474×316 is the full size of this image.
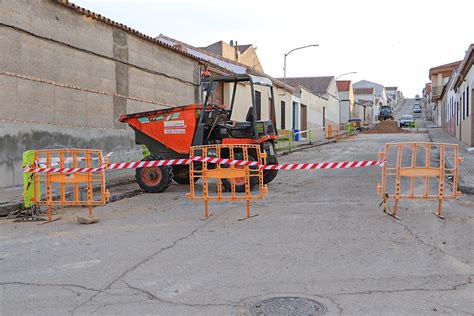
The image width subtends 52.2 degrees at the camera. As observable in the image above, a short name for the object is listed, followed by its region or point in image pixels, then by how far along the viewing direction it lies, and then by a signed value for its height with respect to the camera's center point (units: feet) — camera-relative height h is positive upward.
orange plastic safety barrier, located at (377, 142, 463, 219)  25.75 -2.76
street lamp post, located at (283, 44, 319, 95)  94.98 +13.63
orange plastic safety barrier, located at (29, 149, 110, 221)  27.71 -2.84
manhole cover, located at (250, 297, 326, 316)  12.91 -5.01
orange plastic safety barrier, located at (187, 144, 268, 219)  27.35 -2.93
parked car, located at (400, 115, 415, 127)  190.28 +0.56
